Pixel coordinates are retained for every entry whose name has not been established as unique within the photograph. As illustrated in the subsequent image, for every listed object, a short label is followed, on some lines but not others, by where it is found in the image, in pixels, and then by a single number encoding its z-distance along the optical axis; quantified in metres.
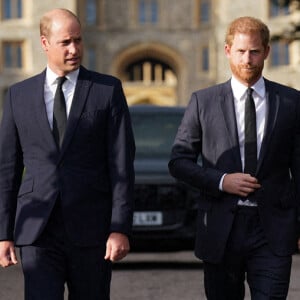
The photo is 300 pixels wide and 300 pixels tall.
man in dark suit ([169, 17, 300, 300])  6.93
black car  14.73
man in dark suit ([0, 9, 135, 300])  6.56
